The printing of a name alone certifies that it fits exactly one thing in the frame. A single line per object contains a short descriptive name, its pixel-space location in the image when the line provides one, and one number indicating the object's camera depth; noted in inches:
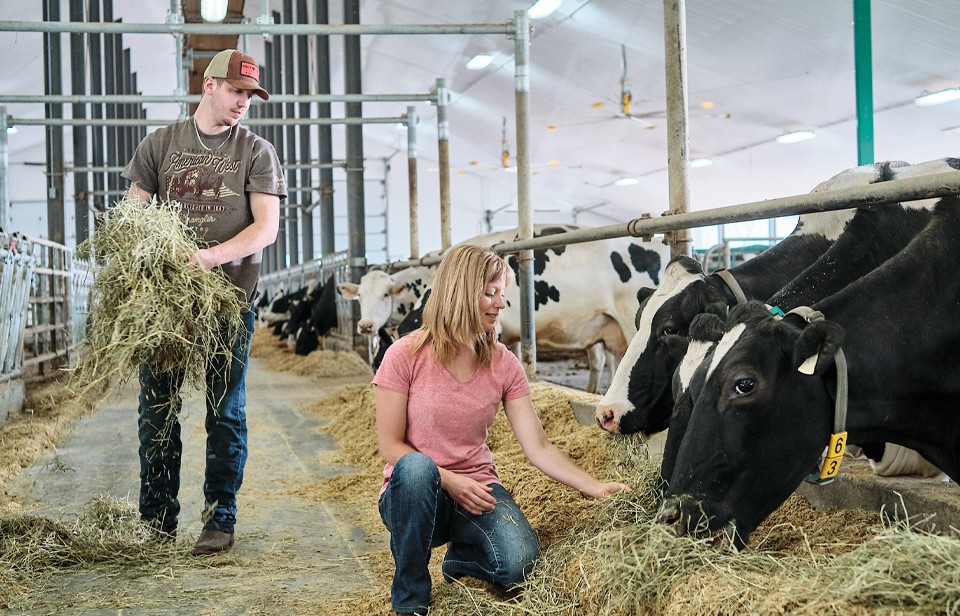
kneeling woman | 102.6
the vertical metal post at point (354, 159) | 445.4
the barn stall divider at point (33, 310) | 281.0
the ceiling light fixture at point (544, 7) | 449.1
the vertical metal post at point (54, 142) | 581.0
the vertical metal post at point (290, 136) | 784.9
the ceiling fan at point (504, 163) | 972.6
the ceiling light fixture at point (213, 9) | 225.5
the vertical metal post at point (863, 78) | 242.8
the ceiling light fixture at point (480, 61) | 729.0
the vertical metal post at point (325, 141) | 559.8
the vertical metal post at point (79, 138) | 576.4
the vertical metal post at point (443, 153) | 360.5
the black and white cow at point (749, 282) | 115.3
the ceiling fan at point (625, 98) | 646.6
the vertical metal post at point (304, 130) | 673.0
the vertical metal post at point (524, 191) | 241.1
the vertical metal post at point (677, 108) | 159.8
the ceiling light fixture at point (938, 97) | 576.4
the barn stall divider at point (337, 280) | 466.3
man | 132.6
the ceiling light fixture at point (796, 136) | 757.3
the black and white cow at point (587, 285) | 301.1
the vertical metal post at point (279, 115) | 862.0
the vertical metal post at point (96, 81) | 663.1
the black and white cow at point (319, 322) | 514.3
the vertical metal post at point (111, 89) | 850.1
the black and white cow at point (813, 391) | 84.8
